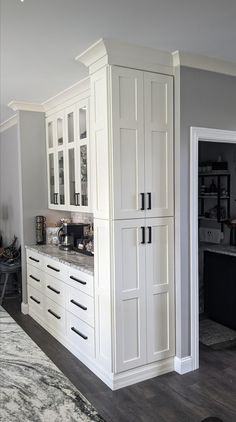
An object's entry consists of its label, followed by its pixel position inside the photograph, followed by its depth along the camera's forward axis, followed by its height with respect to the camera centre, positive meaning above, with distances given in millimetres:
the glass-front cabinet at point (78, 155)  3695 +391
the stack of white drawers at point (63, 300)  3150 -1077
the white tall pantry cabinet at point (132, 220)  2746 -224
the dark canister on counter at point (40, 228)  4480 -440
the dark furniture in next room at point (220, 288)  3918 -1094
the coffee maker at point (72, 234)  4113 -476
